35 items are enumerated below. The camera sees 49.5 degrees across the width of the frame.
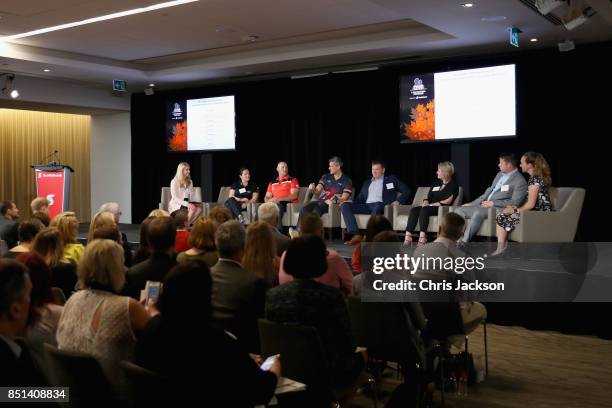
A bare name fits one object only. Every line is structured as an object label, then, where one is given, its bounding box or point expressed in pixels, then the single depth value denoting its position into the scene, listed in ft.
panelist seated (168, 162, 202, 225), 33.17
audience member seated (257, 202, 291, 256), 15.52
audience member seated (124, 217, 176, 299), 11.22
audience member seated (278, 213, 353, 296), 11.32
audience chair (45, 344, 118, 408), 6.85
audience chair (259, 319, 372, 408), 8.70
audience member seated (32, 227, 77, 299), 11.68
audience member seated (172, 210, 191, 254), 16.22
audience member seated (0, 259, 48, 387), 5.77
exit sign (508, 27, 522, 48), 24.17
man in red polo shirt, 32.14
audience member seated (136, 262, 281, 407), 6.55
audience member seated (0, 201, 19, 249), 18.44
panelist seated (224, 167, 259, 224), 33.28
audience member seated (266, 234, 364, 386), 8.99
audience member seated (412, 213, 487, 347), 11.84
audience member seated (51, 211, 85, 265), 13.61
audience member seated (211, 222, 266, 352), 10.00
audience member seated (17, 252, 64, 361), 7.40
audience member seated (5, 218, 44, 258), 13.70
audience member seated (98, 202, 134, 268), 15.61
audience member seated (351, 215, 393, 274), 12.84
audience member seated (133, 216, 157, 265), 13.28
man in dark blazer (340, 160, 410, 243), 28.84
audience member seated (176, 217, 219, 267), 12.66
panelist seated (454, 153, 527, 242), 23.88
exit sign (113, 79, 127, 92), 36.78
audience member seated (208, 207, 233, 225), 15.11
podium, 38.09
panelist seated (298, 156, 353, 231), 30.27
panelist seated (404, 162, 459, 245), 26.14
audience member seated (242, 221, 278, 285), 11.31
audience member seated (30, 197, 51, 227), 20.24
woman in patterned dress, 22.67
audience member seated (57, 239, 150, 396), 7.79
